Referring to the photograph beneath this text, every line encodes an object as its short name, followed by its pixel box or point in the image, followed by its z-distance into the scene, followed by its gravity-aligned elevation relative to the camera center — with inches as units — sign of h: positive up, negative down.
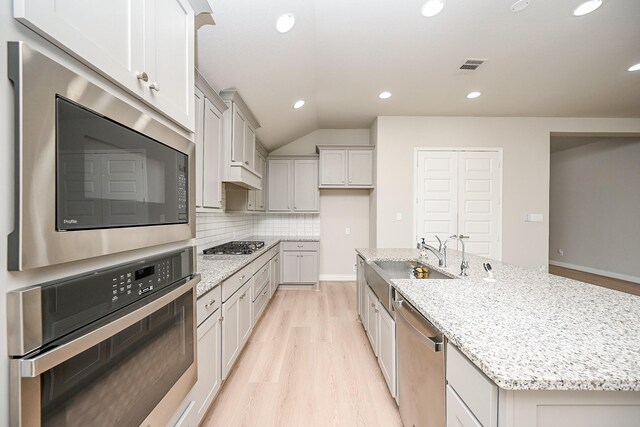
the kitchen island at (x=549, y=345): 28.1 -16.3
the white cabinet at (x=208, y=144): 85.1 +22.6
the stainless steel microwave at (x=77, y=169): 18.2 +3.6
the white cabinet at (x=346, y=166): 192.2 +31.8
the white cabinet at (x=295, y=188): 197.9 +16.8
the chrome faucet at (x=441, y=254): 84.9 -13.2
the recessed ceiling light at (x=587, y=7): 84.3 +64.2
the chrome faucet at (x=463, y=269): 71.6 -15.1
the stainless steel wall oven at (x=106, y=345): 18.6 -12.3
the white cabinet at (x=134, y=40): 21.3 +17.3
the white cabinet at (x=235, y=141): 109.0 +29.2
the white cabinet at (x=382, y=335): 71.0 -37.5
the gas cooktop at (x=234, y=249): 111.0 -16.1
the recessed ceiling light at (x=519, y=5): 82.6 +63.0
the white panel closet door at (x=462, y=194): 179.5 +11.5
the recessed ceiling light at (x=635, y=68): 120.7 +64.3
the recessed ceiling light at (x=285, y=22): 84.4 +59.2
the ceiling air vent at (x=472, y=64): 116.3 +63.9
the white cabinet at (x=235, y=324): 76.6 -35.8
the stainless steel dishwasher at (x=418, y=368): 42.7 -28.2
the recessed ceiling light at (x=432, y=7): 83.1 +63.1
